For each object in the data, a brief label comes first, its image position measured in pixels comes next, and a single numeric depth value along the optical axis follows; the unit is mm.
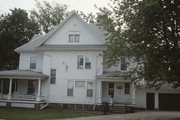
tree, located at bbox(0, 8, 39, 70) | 39219
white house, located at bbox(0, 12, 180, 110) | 26469
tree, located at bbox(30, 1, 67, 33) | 49000
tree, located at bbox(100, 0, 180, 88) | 15366
